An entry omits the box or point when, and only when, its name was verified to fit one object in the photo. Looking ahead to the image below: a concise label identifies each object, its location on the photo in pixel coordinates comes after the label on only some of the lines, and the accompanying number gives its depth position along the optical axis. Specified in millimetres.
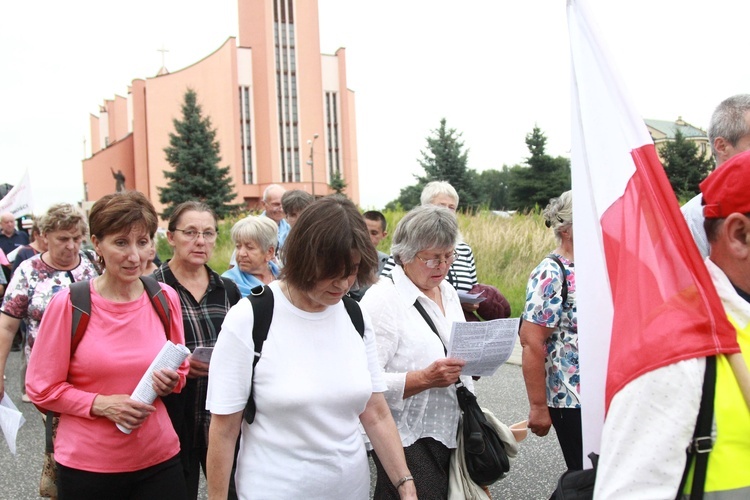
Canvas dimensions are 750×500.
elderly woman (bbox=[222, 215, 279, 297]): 4617
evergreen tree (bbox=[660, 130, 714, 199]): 30111
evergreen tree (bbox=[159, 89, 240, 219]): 45188
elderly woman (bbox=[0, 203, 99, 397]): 4087
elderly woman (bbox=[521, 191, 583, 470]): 3148
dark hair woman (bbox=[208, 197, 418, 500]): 2234
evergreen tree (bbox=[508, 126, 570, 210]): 40031
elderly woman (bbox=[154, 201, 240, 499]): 3458
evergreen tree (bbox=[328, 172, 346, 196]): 50938
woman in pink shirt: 2719
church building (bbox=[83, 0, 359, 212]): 55844
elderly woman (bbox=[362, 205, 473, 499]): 2846
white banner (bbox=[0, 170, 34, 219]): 8914
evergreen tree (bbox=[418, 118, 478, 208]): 39406
